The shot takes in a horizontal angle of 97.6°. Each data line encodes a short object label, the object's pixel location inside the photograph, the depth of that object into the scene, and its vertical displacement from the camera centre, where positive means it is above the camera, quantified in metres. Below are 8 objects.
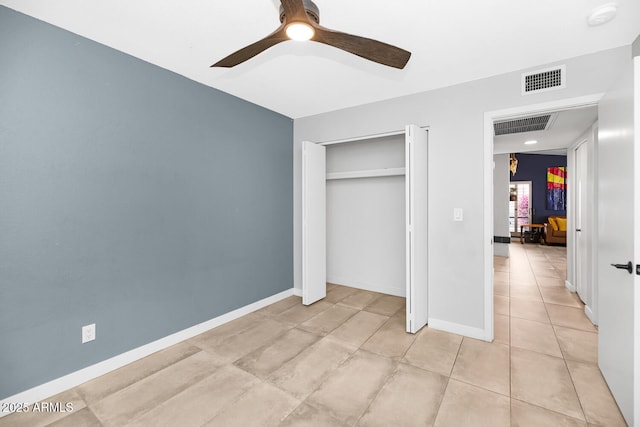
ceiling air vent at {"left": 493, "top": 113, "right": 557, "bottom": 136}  3.53 +1.23
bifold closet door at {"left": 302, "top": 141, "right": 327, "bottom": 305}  3.61 -0.14
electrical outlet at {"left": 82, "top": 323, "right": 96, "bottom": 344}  2.11 -0.92
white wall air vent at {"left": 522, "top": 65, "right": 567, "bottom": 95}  2.42 +1.17
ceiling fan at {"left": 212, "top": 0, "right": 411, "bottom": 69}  1.34 +0.95
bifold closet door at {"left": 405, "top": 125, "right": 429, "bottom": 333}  2.84 -0.14
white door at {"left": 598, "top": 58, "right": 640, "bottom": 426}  1.55 -0.17
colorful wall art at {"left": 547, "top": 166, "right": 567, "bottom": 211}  9.73 +0.83
